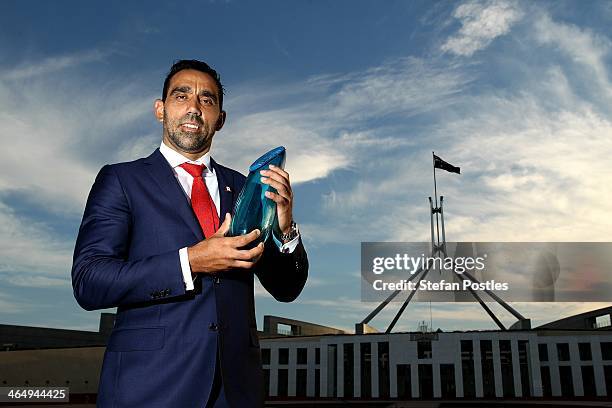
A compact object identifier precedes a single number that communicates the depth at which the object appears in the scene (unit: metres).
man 1.99
